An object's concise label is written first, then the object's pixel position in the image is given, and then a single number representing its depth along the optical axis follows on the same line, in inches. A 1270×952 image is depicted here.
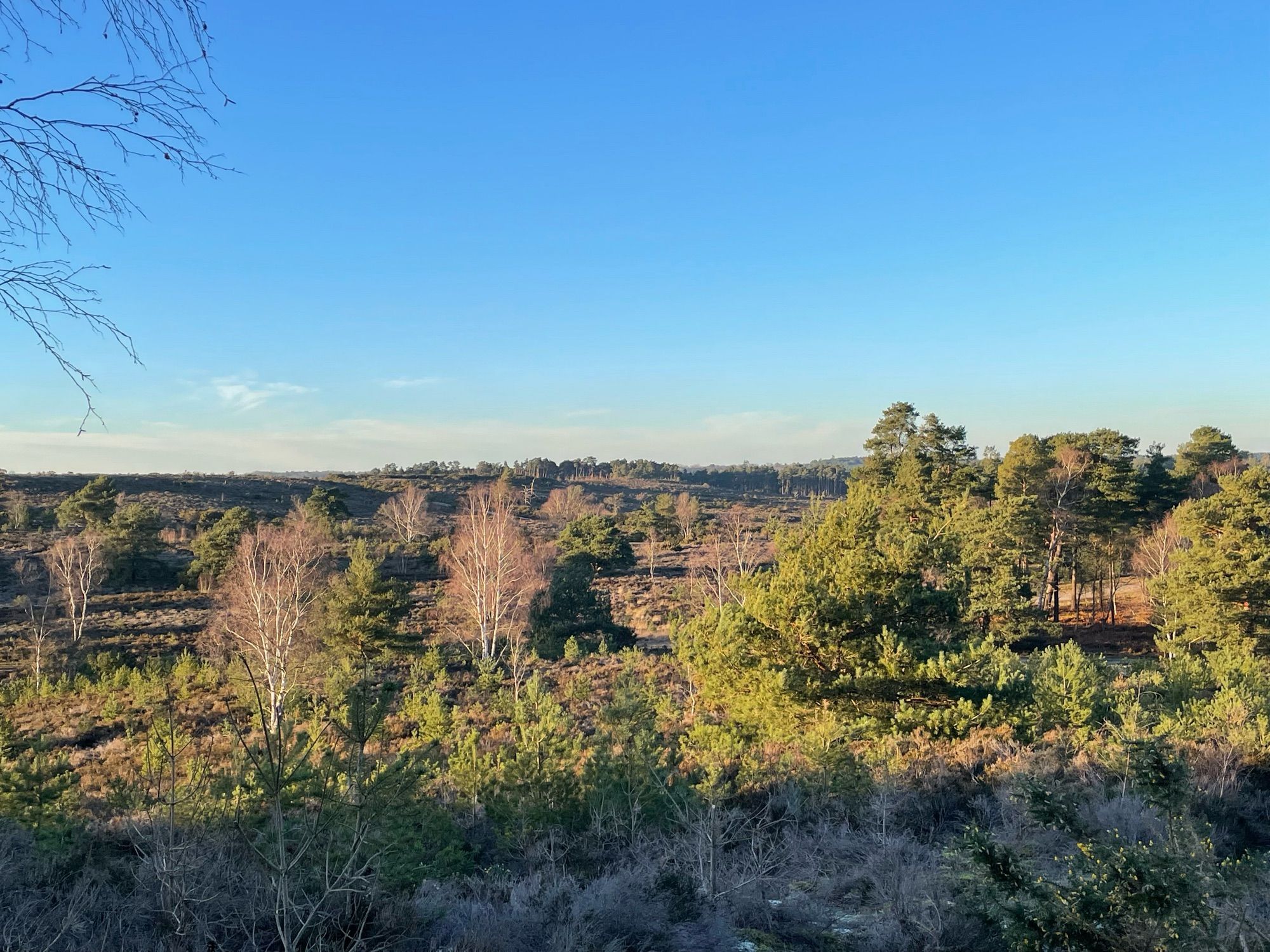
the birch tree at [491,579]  1076.5
